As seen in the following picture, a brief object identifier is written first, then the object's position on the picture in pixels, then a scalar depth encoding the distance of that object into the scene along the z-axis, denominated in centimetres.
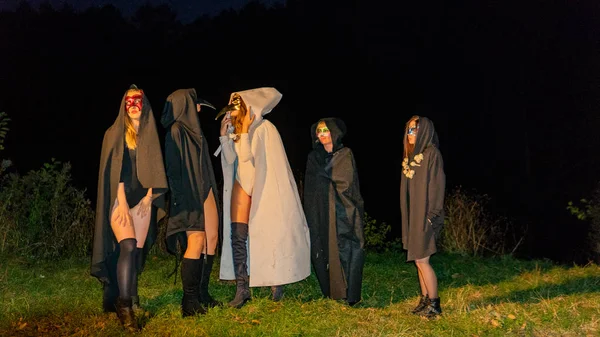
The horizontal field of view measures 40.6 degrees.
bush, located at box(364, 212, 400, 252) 1294
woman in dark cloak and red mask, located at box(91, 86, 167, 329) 648
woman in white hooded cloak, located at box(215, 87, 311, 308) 747
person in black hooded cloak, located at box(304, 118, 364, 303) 778
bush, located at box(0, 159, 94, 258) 1099
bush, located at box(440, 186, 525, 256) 1266
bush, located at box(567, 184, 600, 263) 1282
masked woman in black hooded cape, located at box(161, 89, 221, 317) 670
